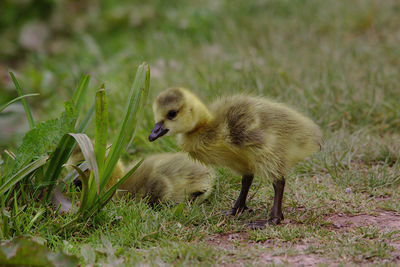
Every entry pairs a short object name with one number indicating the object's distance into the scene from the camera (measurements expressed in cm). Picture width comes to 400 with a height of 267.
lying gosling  738
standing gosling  620
